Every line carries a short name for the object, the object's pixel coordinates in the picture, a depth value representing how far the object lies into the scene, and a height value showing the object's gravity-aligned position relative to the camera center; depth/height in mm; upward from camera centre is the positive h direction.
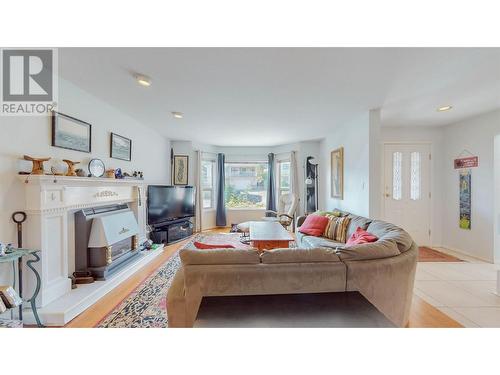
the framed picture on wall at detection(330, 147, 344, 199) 4241 +272
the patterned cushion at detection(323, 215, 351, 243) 3271 -641
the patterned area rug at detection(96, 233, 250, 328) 1970 -1208
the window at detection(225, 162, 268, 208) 6461 +78
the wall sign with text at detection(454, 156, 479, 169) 3789 +443
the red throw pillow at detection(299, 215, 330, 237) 3586 -643
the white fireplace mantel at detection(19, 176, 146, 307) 2012 -345
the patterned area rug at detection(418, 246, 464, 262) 3629 -1191
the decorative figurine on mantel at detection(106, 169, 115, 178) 3072 +186
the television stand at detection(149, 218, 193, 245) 4355 -946
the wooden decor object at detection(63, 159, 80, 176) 2369 +209
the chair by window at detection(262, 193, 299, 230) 4992 -553
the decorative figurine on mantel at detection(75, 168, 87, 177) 2528 +164
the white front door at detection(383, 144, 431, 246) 4383 +137
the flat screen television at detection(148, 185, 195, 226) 4296 -347
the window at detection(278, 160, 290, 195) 6203 +247
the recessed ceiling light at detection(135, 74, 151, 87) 2207 +1096
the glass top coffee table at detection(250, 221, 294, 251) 3002 -707
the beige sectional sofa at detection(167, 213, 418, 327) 1508 -613
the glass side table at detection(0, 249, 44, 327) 1786 -744
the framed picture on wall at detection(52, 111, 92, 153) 2307 +606
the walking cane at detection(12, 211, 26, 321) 1906 -388
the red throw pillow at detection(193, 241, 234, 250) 1733 -472
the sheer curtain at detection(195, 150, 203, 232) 5660 -191
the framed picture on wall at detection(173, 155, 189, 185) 5555 +466
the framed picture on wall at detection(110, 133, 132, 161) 3268 +608
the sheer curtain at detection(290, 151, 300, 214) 5711 +330
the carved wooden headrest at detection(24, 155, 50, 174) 2021 +199
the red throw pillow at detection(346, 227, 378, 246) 2156 -523
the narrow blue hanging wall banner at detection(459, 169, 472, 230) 3904 -205
